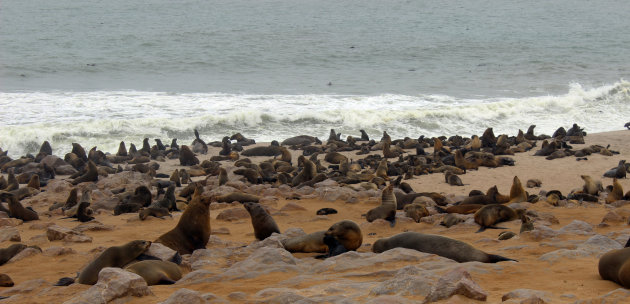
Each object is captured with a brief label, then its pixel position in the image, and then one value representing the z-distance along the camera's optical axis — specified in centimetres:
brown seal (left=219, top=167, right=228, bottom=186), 2376
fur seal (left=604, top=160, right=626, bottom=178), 2489
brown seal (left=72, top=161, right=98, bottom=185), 2486
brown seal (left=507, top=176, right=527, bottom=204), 1959
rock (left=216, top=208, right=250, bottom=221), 1839
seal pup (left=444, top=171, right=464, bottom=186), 2405
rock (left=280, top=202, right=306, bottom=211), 1916
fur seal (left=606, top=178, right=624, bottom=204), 2009
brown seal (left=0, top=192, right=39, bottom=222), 1858
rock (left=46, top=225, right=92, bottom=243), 1555
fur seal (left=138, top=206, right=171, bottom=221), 1810
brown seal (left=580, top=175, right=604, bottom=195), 2128
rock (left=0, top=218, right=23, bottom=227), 1794
